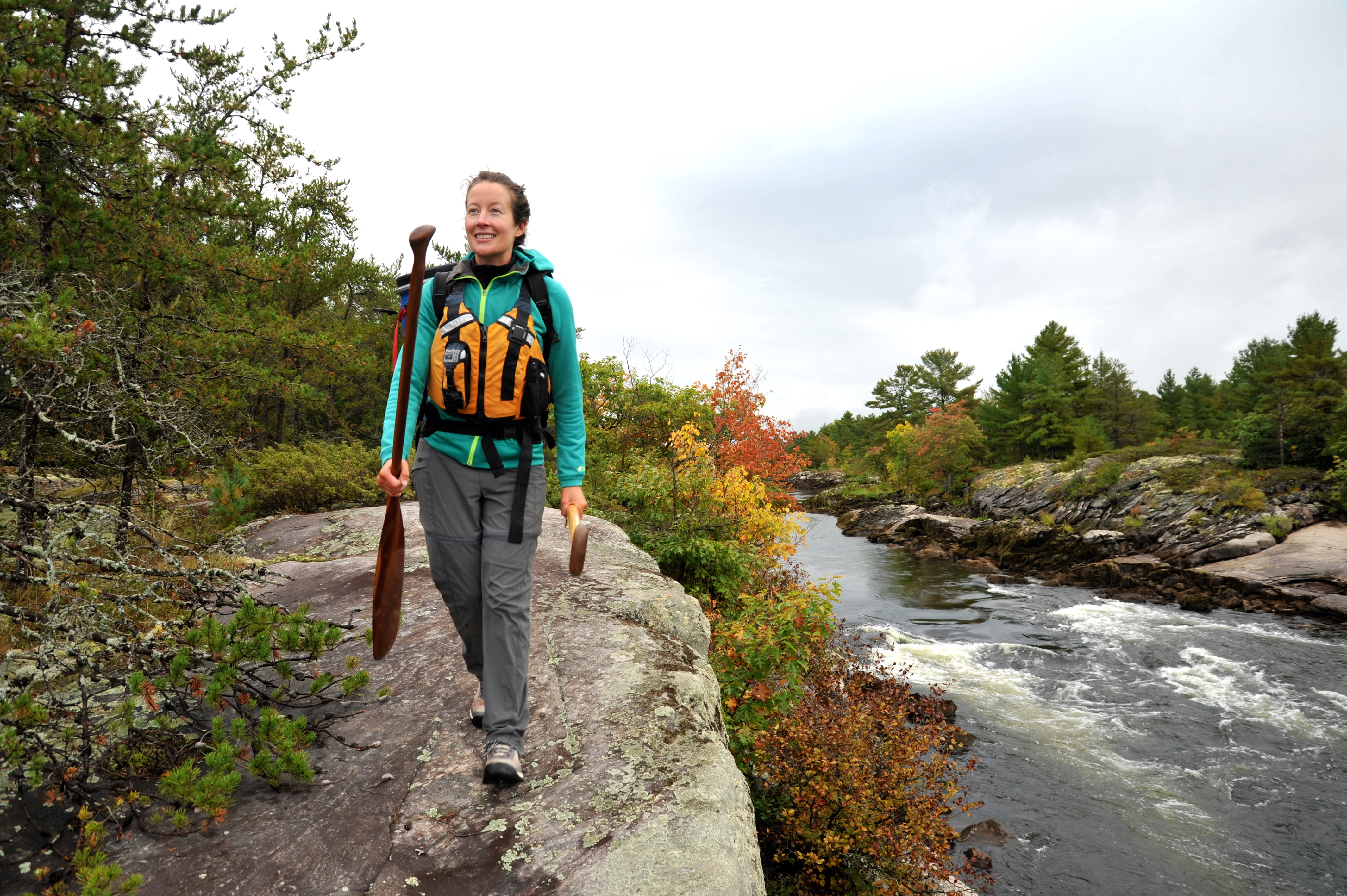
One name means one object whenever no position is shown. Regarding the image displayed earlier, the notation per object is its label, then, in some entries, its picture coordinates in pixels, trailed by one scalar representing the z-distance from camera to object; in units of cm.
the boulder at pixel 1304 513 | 2011
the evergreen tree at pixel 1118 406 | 4312
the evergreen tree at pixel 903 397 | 5841
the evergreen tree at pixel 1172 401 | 4725
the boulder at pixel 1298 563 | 1614
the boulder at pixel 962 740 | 847
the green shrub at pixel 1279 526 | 1931
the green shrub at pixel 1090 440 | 3819
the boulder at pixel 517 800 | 202
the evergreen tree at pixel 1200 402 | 4359
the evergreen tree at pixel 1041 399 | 4203
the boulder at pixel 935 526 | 2751
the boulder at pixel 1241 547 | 1898
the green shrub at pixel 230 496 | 441
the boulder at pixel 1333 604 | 1430
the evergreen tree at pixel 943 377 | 5766
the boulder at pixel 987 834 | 668
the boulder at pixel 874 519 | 3284
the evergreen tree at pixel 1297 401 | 2531
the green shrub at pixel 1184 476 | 2553
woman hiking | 253
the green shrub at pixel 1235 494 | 2138
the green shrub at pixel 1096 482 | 2953
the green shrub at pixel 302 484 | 956
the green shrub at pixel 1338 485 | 2008
